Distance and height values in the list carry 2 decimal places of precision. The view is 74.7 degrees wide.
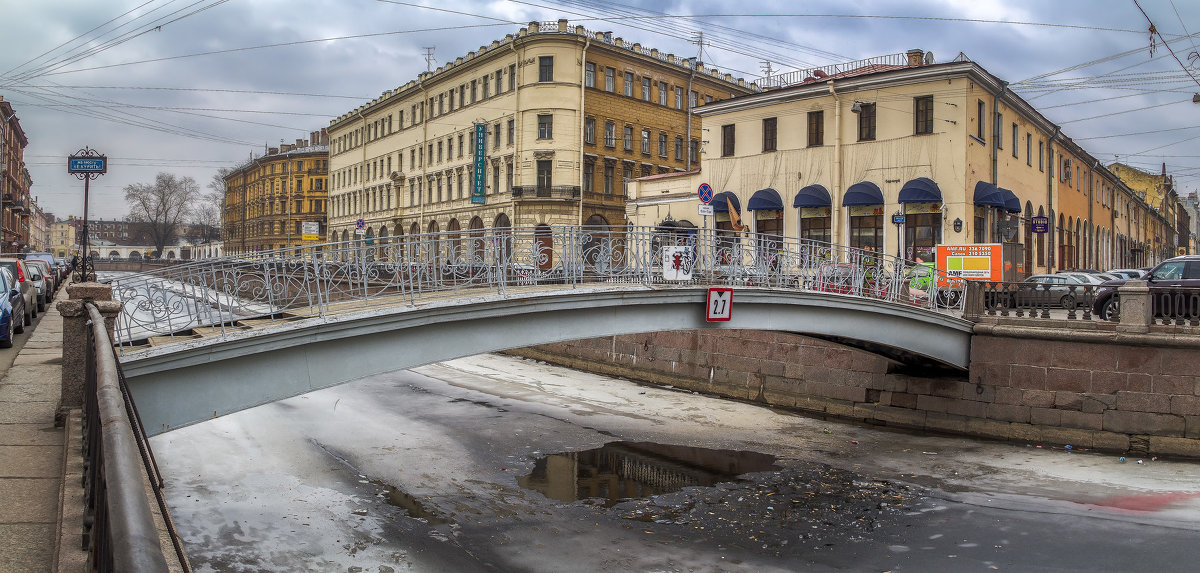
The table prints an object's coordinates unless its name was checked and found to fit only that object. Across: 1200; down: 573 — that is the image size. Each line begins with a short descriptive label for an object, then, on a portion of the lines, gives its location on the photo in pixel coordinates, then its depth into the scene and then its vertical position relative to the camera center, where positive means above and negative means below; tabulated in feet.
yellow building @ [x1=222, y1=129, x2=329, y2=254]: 273.33 +31.37
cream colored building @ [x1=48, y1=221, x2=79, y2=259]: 633.20 +33.52
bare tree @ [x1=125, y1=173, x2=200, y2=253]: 345.10 +34.93
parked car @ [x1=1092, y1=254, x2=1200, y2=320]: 57.21 +0.32
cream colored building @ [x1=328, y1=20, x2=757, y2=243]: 136.87 +29.21
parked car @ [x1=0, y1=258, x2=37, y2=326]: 65.02 -0.72
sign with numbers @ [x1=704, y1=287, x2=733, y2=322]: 42.22 -1.20
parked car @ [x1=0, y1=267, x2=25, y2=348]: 47.60 -2.14
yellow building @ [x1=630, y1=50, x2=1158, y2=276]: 88.07 +14.97
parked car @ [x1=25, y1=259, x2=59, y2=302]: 92.17 +0.36
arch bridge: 27.61 -1.02
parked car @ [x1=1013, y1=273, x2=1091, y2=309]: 56.24 -0.81
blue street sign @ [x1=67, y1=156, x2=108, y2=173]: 54.90 +7.95
